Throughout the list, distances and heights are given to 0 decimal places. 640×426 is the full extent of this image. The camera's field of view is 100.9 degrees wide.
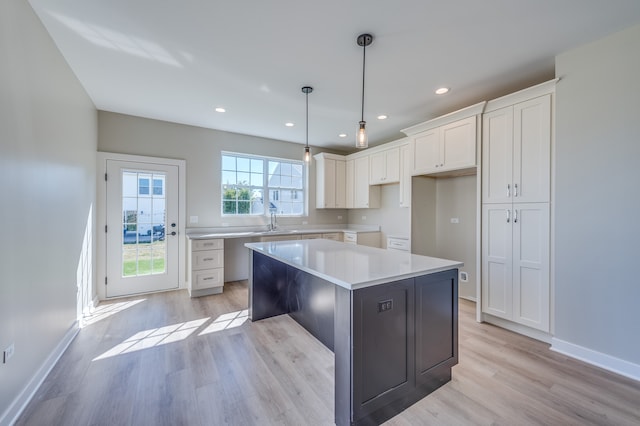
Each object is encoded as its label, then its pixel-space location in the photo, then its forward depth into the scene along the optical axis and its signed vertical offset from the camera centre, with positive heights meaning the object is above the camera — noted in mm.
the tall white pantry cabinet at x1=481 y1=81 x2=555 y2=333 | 2508 +70
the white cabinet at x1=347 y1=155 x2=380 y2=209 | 5047 +475
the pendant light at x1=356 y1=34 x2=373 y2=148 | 2100 +1377
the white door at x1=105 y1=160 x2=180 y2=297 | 3721 -241
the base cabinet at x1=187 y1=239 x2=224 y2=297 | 3803 -816
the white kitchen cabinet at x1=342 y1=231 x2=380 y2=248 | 4836 -467
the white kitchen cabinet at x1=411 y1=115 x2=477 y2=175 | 3068 +825
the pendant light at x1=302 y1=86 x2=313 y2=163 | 2975 +1392
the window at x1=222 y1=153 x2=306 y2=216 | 4738 +508
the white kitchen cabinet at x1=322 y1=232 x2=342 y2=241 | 4992 -439
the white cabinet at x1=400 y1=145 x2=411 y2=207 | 4180 +628
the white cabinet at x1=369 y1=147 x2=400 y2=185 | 4438 +813
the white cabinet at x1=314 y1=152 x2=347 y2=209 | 5336 +642
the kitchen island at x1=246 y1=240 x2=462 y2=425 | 1467 -705
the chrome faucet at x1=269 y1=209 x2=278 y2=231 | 4961 -197
